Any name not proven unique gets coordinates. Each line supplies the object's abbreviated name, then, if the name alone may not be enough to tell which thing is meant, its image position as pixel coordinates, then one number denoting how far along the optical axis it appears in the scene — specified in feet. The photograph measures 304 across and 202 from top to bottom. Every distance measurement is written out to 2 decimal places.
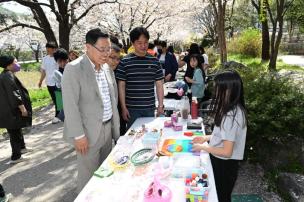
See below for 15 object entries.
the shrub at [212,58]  51.09
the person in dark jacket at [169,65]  26.61
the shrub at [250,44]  60.75
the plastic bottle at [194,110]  11.54
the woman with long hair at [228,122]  7.38
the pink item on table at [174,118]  11.24
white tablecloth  6.40
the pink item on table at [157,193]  6.18
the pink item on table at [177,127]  10.52
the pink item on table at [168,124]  11.05
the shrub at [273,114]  12.10
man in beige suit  8.59
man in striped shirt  12.25
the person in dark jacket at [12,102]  14.83
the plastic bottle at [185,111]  11.68
